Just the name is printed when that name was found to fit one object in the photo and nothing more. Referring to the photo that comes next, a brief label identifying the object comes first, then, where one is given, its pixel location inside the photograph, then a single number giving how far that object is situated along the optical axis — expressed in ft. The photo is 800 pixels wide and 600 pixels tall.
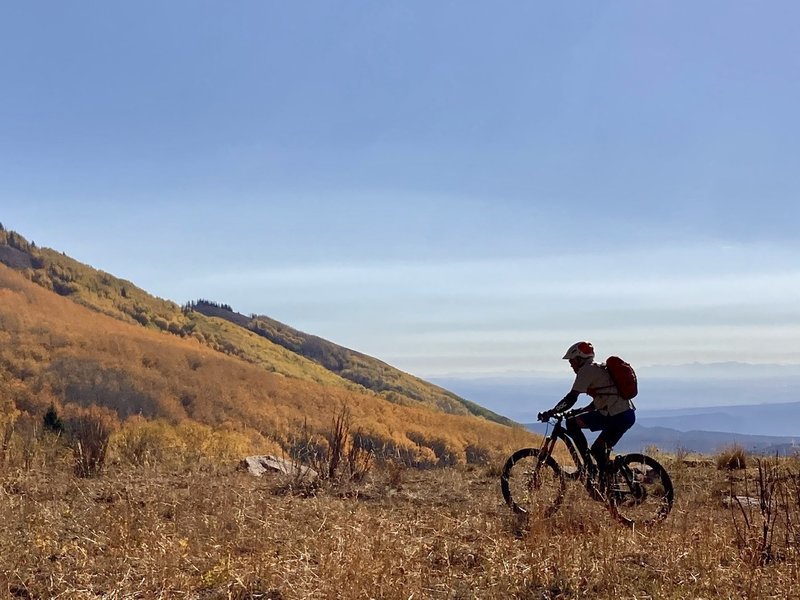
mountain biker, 25.29
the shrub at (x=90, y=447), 33.32
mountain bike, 23.21
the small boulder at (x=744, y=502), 27.46
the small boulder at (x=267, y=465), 35.97
